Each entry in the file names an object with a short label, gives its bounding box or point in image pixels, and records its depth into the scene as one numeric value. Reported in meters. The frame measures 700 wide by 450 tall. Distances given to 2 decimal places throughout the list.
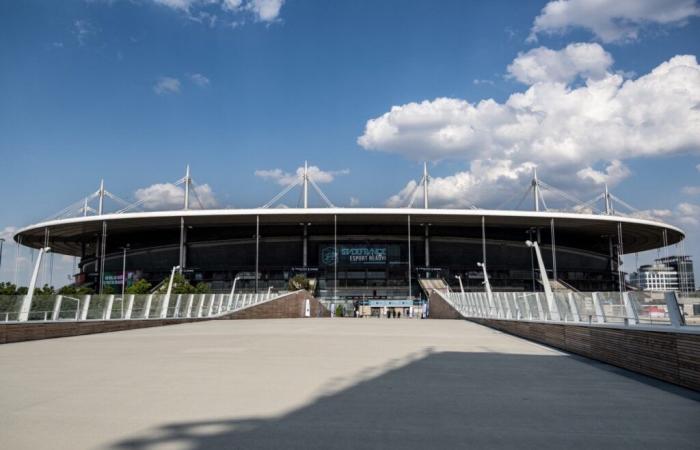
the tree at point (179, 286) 60.76
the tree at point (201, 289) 65.12
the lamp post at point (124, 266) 79.94
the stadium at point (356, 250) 79.81
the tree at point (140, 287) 63.91
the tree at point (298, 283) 69.86
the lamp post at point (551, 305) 16.75
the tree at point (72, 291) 55.09
